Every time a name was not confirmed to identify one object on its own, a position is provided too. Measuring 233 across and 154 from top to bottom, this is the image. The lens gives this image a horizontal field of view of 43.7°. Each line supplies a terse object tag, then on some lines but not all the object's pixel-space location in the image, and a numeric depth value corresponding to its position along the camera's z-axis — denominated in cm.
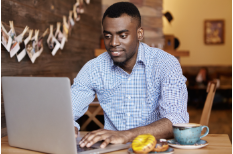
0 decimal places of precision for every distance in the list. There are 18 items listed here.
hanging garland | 179
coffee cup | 92
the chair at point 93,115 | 260
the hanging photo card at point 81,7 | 308
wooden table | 92
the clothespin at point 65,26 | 266
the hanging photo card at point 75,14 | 295
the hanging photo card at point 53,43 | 242
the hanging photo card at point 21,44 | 191
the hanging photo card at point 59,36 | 254
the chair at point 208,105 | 153
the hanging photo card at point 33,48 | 202
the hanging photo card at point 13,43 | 181
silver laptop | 84
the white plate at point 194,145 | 93
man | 123
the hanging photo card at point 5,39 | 172
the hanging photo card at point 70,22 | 278
